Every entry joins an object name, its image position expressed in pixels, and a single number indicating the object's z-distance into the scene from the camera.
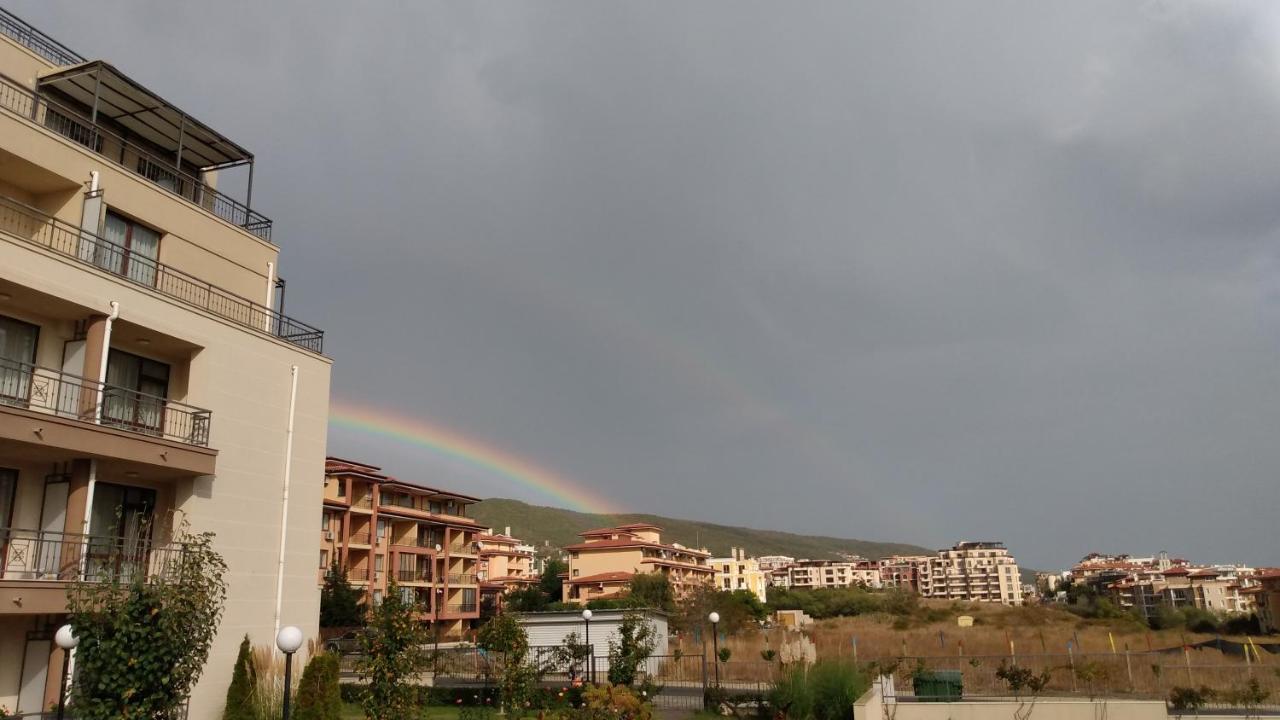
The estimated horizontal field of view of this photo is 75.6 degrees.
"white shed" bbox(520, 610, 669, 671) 29.80
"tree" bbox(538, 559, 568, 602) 83.75
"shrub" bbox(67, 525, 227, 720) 8.67
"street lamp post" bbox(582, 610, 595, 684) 22.72
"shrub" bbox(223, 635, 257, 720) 16.41
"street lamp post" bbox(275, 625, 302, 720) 10.25
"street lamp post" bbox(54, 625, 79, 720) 11.65
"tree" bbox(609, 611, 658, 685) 20.06
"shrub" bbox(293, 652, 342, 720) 16.33
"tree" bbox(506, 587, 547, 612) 70.19
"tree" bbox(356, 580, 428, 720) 11.98
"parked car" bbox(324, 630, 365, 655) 39.55
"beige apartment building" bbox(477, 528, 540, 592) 99.50
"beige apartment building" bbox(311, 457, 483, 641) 56.66
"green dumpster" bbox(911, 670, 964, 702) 22.80
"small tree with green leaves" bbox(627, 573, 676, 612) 65.56
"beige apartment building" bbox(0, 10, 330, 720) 14.91
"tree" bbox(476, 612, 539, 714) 16.09
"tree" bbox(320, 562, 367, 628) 47.67
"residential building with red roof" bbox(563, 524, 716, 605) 79.88
